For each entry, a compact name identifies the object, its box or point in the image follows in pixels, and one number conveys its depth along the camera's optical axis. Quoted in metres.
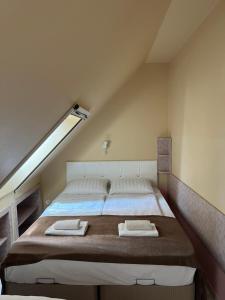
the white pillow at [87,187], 2.55
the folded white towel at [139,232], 1.55
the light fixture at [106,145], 2.81
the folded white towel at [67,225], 1.63
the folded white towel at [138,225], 1.59
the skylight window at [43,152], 2.07
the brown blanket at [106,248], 1.34
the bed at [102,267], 1.32
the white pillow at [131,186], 2.52
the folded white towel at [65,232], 1.60
